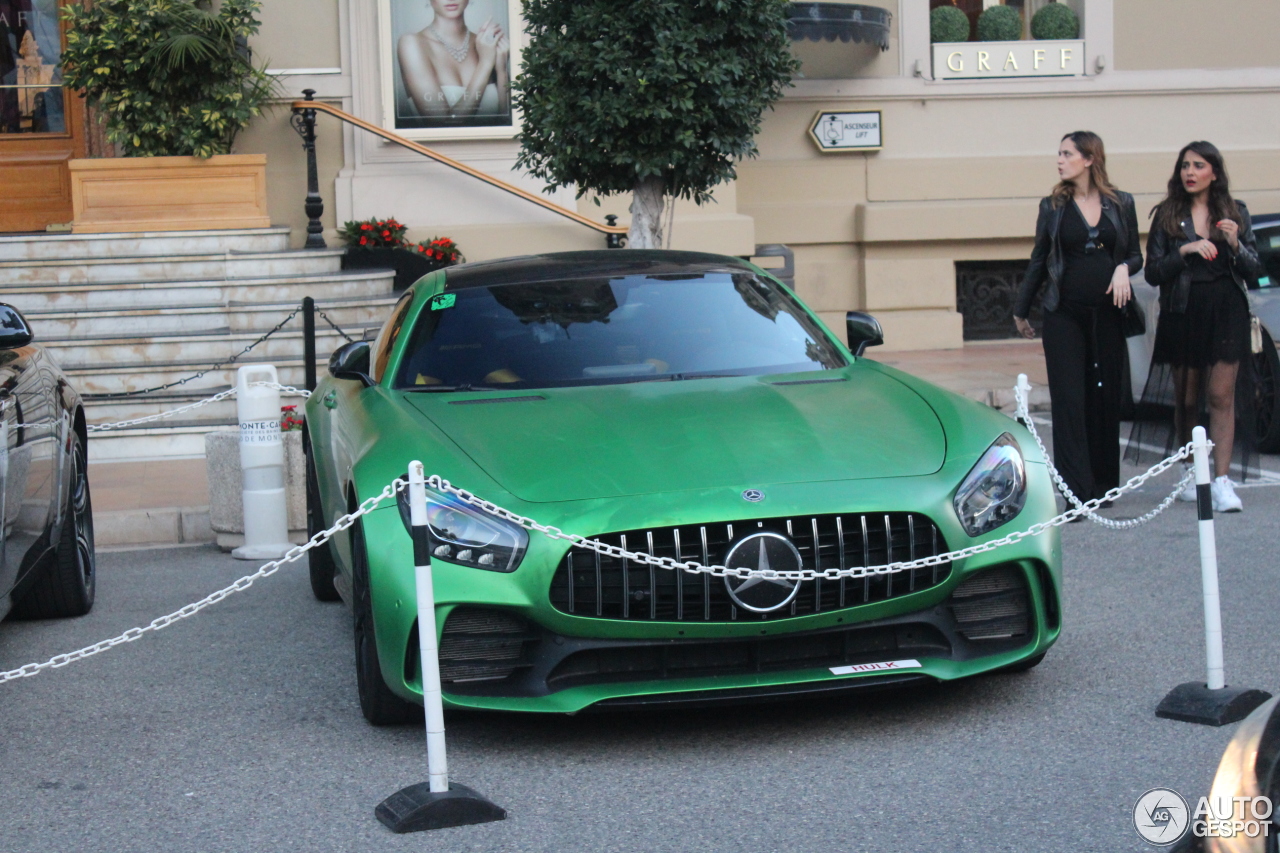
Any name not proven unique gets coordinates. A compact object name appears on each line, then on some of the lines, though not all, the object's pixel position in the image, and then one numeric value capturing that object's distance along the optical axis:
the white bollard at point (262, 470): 7.58
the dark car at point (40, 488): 5.22
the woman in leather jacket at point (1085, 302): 7.59
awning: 13.89
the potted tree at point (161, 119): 12.40
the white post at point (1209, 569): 4.55
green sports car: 4.20
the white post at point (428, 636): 3.93
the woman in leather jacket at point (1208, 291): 7.66
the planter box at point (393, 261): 13.09
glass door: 13.93
